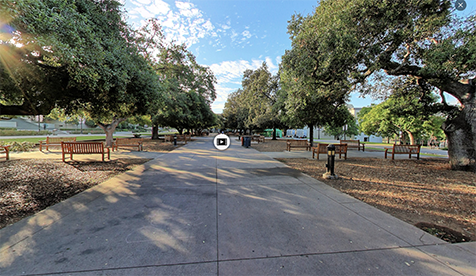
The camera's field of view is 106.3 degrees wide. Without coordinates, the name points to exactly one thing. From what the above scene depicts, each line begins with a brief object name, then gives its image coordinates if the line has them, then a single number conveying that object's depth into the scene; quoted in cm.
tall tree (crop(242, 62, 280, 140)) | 2613
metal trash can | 1698
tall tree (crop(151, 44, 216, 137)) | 1780
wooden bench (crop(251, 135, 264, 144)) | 2311
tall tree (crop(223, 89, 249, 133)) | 5224
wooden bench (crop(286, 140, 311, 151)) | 1389
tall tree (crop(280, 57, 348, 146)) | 855
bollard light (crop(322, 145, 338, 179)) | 627
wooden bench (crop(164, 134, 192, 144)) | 1975
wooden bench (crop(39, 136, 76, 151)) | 1197
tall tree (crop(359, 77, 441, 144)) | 1022
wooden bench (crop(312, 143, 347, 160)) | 1070
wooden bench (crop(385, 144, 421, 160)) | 1111
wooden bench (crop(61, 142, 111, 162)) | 868
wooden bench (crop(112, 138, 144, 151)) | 1278
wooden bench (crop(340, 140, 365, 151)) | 1474
